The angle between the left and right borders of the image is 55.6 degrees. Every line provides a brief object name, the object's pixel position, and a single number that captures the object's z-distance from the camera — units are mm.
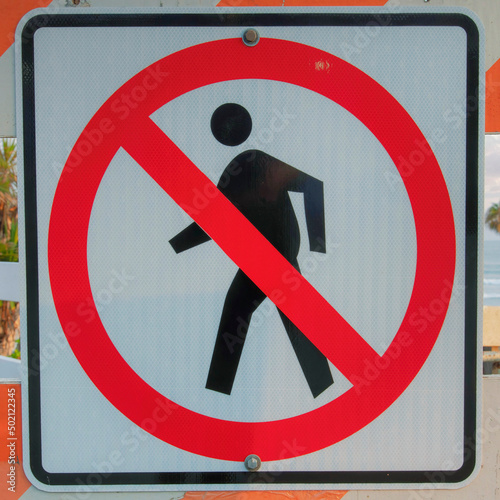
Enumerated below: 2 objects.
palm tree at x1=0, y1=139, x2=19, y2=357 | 5652
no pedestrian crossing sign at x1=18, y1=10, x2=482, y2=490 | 1094
